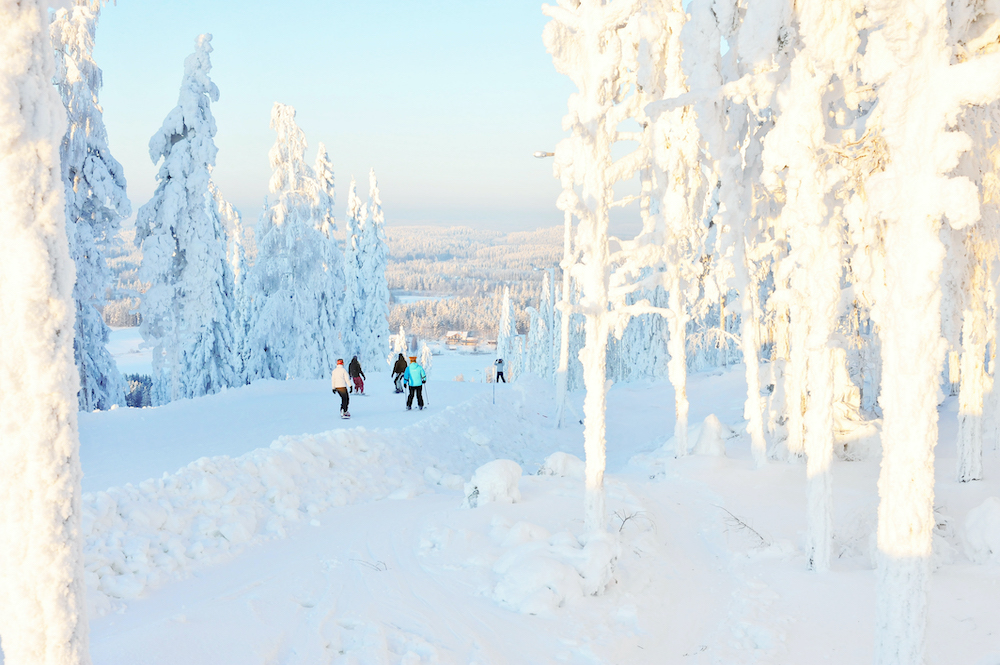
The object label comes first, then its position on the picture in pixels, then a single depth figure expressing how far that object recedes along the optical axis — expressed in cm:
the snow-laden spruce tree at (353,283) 3403
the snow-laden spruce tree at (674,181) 1162
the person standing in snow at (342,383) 1517
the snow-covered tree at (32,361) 252
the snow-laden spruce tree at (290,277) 2719
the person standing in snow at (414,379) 1653
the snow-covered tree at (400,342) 7660
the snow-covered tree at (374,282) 3550
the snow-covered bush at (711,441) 1284
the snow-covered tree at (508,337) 7644
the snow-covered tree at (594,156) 709
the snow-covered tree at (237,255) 3648
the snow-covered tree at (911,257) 386
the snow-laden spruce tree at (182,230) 2036
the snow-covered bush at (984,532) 704
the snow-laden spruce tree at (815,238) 707
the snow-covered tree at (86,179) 1722
